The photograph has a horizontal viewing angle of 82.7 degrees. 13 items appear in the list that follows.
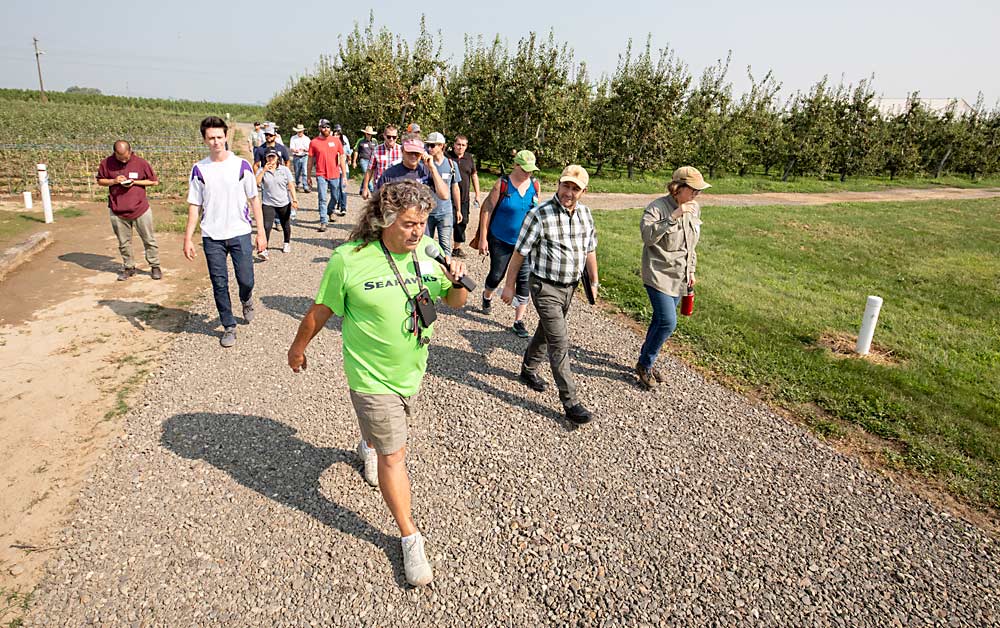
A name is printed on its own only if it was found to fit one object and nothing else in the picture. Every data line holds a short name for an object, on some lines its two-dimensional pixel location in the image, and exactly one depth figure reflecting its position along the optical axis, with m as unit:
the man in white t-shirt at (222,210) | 5.49
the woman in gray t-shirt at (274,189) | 9.09
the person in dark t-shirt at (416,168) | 6.31
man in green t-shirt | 2.82
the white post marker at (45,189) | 11.06
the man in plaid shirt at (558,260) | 4.55
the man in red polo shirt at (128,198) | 7.70
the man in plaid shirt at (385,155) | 8.59
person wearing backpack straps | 6.08
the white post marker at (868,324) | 6.22
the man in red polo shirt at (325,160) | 11.52
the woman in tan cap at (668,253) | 4.88
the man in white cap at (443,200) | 7.29
